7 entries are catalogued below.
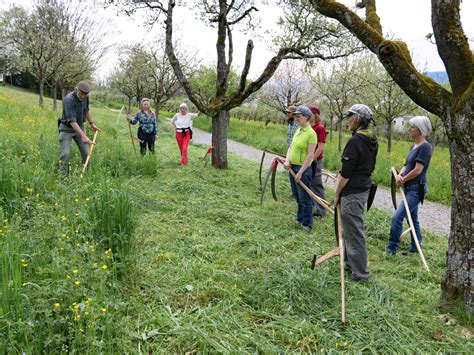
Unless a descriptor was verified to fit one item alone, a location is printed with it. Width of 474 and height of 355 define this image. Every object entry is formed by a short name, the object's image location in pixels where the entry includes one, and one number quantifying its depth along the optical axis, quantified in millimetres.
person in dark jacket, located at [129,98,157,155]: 8414
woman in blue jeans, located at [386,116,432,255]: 4324
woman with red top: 5770
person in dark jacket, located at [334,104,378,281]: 3480
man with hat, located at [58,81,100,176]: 5789
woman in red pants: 9016
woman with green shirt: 4941
